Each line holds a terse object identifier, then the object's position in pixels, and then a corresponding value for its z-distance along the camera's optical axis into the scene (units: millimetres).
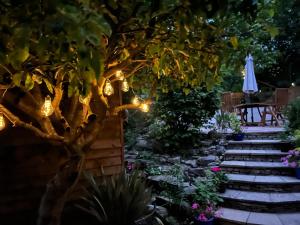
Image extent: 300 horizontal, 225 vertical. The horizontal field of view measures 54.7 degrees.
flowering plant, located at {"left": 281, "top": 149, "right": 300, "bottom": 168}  4609
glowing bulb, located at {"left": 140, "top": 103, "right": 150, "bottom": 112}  2414
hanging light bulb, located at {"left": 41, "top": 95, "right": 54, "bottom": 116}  2066
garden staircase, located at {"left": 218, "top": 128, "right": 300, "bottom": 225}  3877
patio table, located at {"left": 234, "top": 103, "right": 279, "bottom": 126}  7402
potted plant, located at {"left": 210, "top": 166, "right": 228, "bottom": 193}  4488
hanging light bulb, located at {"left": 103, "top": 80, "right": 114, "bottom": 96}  2246
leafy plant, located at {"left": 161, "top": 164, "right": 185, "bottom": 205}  3934
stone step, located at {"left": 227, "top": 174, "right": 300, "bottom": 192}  4355
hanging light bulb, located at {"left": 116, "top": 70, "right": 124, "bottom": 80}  2333
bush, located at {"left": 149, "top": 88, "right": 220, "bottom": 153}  5820
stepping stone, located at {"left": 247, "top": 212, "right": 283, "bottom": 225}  3641
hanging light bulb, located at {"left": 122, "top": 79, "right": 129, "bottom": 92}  2425
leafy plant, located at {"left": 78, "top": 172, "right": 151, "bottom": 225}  2635
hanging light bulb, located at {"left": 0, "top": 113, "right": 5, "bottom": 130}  2053
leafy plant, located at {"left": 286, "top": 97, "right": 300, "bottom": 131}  5520
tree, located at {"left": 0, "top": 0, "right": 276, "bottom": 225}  987
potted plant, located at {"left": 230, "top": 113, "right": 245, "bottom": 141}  5957
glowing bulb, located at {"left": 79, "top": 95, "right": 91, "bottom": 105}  2104
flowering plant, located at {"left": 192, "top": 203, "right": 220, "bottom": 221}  3697
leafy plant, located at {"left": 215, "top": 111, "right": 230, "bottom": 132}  6559
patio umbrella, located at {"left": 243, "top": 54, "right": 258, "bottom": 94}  7668
